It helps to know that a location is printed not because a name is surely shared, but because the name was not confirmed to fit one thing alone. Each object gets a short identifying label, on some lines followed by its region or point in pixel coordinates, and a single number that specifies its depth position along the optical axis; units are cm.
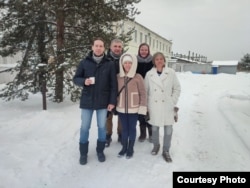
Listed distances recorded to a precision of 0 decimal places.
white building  2265
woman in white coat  319
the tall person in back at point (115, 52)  327
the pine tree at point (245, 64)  2950
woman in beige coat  311
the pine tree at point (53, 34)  520
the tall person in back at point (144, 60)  350
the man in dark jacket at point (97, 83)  298
